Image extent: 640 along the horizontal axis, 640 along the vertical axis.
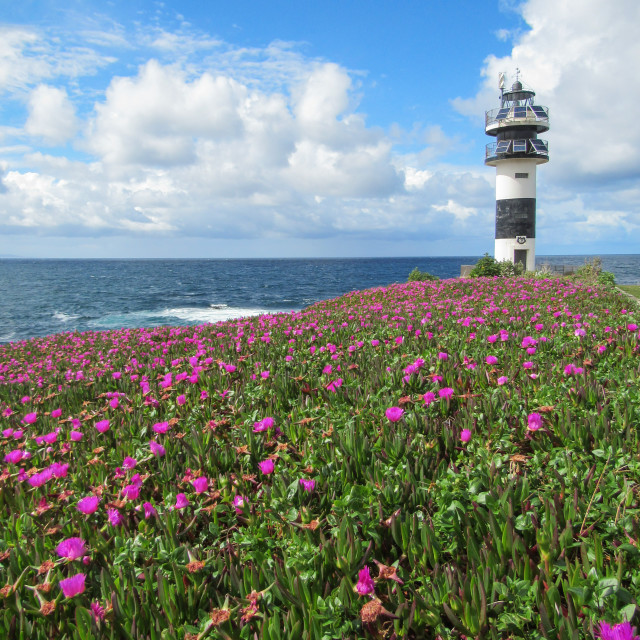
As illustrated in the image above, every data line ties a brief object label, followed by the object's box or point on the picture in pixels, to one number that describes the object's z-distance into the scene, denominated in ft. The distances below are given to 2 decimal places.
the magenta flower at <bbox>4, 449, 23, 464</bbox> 10.41
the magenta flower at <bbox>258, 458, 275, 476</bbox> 8.38
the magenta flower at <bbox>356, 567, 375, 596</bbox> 5.61
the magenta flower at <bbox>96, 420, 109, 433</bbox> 11.78
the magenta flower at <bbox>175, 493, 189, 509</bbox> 7.65
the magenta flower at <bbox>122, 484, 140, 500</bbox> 8.12
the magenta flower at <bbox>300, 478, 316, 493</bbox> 8.01
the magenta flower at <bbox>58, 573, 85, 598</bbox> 5.98
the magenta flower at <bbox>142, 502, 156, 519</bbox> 7.89
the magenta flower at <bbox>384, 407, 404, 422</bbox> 9.78
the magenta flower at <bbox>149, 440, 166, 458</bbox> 10.08
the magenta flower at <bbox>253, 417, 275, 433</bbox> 10.19
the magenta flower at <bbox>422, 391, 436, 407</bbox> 11.16
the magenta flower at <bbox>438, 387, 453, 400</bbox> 11.10
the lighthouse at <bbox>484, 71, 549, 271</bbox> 98.32
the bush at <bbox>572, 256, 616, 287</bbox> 67.15
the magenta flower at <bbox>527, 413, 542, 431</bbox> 8.80
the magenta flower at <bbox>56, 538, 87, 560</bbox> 6.76
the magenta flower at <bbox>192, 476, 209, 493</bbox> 8.07
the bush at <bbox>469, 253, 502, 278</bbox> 87.20
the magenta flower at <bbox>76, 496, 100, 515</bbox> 7.77
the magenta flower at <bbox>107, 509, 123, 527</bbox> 7.85
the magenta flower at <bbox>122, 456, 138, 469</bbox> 9.57
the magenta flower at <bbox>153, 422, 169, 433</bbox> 10.62
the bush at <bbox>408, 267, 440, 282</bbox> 86.48
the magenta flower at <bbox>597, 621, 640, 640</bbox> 4.46
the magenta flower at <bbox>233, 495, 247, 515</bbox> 7.95
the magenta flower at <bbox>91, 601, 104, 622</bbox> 5.71
